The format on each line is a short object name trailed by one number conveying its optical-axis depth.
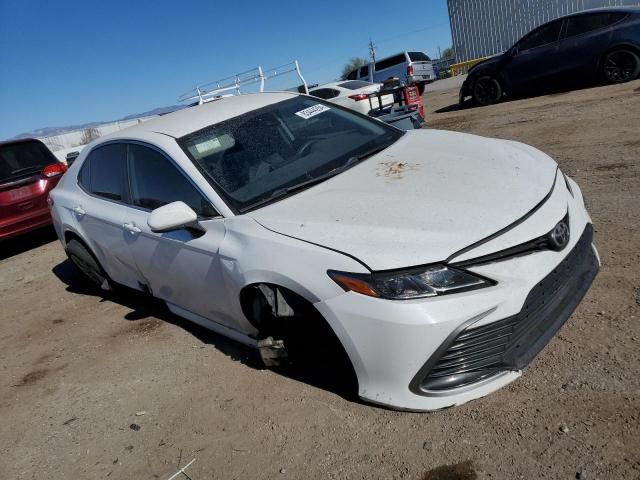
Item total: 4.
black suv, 9.52
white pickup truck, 22.18
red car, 6.87
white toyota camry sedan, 2.10
